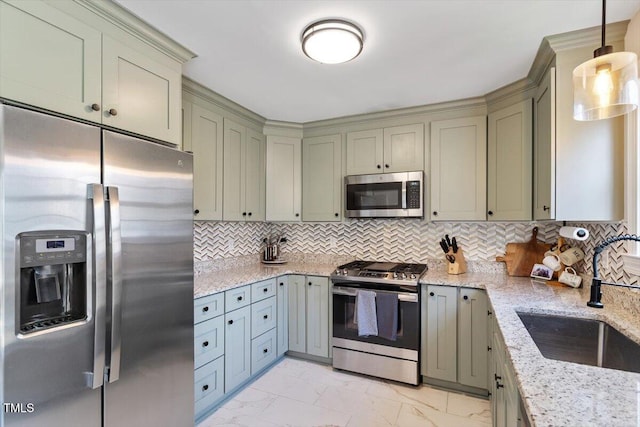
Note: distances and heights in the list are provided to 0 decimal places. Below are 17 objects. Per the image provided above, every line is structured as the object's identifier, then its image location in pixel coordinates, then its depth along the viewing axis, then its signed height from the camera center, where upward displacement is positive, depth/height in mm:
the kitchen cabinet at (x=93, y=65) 1171 +677
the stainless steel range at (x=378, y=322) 2502 -909
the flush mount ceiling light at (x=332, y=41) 1600 +937
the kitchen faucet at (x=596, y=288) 1555 -381
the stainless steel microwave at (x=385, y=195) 2793 +179
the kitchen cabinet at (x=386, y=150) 2855 +622
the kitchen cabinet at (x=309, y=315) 2889 -968
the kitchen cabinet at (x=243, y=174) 2699 +376
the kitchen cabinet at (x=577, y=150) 1677 +368
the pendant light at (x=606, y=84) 1040 +459
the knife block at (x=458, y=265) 2727 -450
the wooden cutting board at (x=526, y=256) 2594 -351
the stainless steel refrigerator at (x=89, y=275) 1070 -261
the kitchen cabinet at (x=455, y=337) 2344 -966
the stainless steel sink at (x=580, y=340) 1350 -593
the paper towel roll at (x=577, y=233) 1868 -112
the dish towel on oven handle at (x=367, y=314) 2588 -847
